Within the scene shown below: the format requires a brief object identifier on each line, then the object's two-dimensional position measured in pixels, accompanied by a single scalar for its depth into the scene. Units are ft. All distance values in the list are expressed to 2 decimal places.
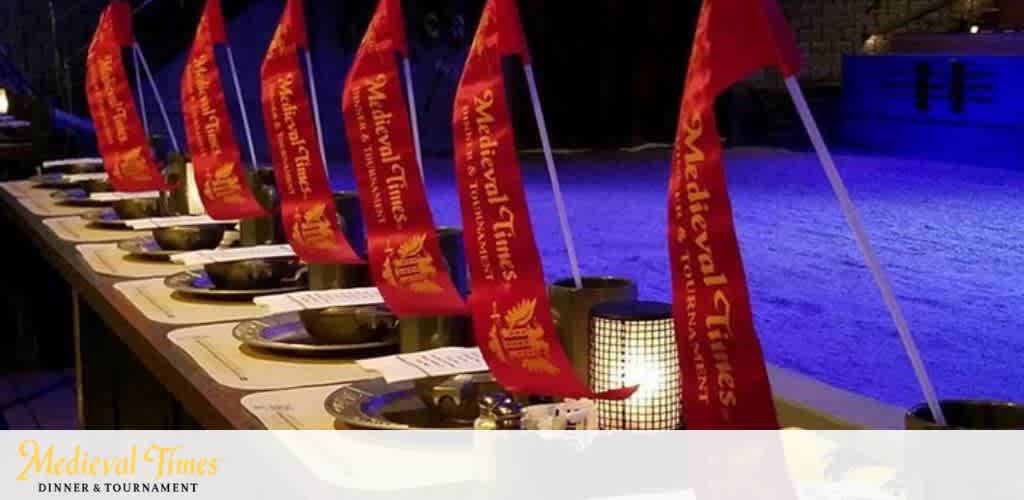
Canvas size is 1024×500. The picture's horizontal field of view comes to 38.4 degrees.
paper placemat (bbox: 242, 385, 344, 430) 5.46
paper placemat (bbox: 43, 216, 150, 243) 11.04
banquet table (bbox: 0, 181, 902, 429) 5.37
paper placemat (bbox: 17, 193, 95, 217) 12.91
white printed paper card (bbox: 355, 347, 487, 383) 5.46
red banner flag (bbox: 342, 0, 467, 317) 6.54
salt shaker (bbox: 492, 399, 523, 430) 4.56
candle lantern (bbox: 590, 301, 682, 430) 4.85
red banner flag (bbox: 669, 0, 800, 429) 3.85
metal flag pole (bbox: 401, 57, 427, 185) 7.16
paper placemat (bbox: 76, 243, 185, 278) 9.24
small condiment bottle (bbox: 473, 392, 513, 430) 4.61
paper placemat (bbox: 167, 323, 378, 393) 6.20
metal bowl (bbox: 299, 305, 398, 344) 6.75
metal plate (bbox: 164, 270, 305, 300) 8.11
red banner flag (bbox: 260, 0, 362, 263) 8.04
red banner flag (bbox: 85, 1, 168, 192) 12.38
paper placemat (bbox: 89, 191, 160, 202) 12.17
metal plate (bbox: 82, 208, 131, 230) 11.66
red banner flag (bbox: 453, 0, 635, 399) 5.12
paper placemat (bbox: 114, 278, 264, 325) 7.68
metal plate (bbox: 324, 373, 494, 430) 5.34
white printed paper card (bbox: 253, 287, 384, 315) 6.80
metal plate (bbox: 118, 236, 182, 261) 9.64
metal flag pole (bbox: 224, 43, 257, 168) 11.02
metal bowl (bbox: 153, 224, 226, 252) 9.83
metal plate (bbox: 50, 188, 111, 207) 13.48
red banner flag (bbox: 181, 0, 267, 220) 9.81
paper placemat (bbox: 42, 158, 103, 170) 17.16
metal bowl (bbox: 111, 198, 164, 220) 11.85
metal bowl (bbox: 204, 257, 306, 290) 8.20
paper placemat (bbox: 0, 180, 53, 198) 14.79
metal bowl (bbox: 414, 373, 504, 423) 5.42
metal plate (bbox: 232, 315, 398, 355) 6.63
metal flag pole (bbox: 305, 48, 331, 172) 9.00
